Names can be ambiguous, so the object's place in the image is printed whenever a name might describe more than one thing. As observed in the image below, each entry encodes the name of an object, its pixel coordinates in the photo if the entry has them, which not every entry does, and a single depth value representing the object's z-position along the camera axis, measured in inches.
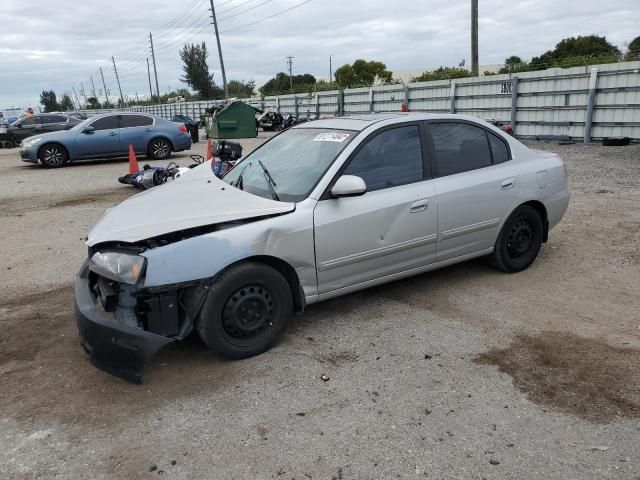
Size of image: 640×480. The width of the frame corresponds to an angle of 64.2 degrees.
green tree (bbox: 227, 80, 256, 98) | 2782.0
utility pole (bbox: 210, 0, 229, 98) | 1786.4
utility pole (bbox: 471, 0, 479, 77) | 819.4
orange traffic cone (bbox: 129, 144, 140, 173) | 429.7
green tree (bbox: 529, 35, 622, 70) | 1679.4
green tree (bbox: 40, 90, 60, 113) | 4690.0
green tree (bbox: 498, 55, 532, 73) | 975.0
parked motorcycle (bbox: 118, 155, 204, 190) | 344.8
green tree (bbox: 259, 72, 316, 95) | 2832.2
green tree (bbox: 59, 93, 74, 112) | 4822.3
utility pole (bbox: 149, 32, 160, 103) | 2731.3
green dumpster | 826.2
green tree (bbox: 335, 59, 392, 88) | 2564.0
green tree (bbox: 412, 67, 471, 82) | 1208.2
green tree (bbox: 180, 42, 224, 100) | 2795.3
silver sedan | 123.2
